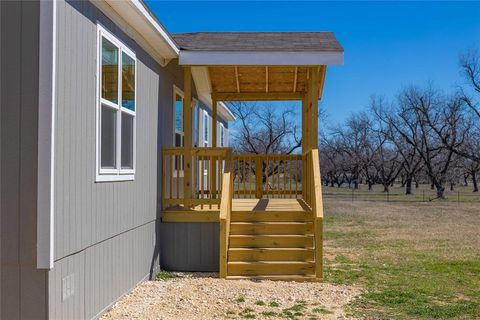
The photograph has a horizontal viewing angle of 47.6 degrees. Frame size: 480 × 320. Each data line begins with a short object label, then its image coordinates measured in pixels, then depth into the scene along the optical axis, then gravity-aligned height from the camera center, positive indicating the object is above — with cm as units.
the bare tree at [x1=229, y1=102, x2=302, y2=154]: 3772 +311
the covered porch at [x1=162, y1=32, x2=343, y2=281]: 773 -20
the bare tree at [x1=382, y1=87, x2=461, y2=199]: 3791 +378
